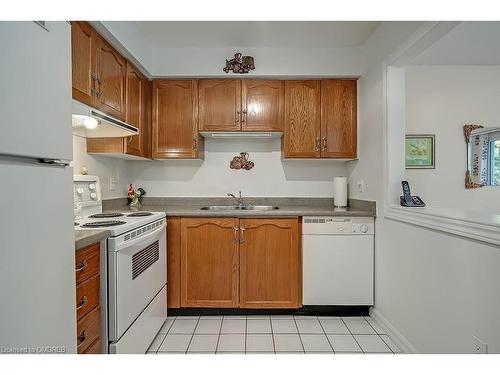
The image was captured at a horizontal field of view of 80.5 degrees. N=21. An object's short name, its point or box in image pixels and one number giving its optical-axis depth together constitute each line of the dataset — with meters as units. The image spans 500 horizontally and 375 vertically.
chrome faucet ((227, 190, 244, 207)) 3.02
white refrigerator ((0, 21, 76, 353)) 0.61
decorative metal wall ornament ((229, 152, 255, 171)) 3.04
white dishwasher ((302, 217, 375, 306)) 2.45
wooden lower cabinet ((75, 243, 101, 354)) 1.25
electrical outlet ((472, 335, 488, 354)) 1.26
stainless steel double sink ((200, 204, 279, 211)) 2.95
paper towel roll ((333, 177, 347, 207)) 2.83
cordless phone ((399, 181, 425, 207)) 2.04
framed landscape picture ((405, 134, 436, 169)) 2.95
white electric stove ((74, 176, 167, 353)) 1.49
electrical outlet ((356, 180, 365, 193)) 2.62
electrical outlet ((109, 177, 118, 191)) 2.67
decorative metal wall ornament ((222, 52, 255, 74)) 2.63
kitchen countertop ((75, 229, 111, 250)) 1.21
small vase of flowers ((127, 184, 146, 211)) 2.84
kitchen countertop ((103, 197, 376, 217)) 2.45
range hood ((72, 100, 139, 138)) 1.55
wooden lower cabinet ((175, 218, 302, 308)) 2.47
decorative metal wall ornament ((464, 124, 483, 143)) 2.93
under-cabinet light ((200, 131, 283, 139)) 2.74
